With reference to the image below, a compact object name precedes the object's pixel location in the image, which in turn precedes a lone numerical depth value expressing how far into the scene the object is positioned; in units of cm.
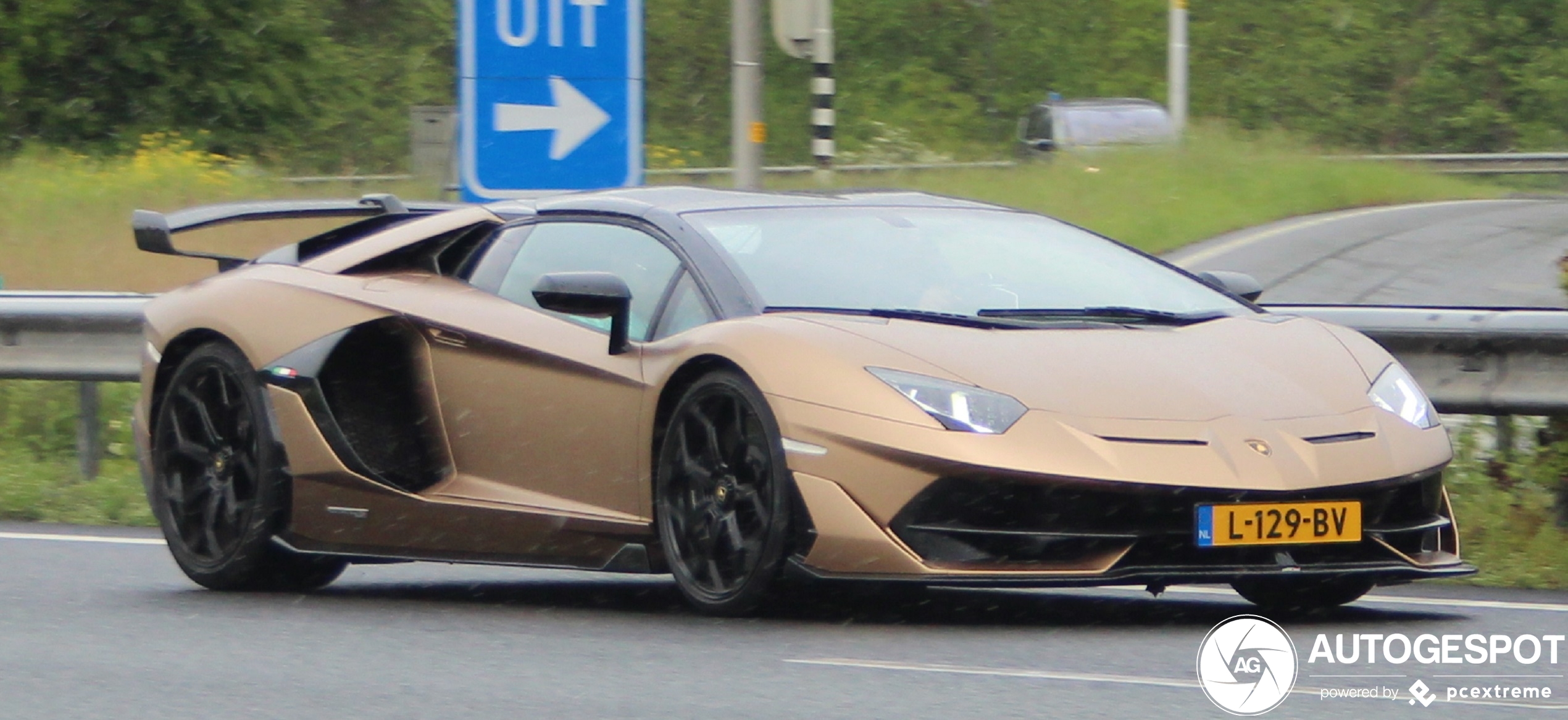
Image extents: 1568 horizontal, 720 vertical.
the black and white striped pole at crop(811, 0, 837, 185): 3962
